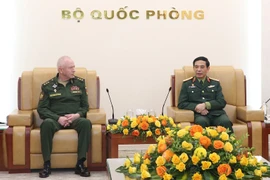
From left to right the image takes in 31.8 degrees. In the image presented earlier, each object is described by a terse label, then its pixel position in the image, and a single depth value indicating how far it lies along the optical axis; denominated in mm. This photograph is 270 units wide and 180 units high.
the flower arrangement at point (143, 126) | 4935
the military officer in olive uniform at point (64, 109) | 5102
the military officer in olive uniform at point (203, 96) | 5730
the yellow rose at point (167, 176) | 2588
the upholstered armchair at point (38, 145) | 5168
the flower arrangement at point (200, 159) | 2578
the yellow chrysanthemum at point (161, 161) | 2641
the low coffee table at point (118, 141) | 4992
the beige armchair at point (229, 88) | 5859
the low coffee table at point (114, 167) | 3127
